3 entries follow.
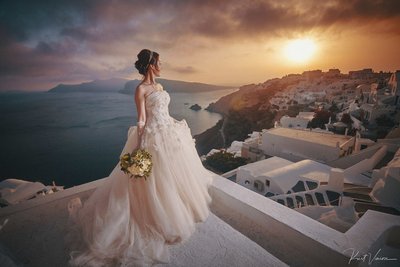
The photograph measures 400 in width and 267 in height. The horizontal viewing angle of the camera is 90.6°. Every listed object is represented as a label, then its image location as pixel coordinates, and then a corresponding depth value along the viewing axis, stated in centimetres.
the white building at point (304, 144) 1325
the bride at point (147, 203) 185
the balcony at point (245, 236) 179
